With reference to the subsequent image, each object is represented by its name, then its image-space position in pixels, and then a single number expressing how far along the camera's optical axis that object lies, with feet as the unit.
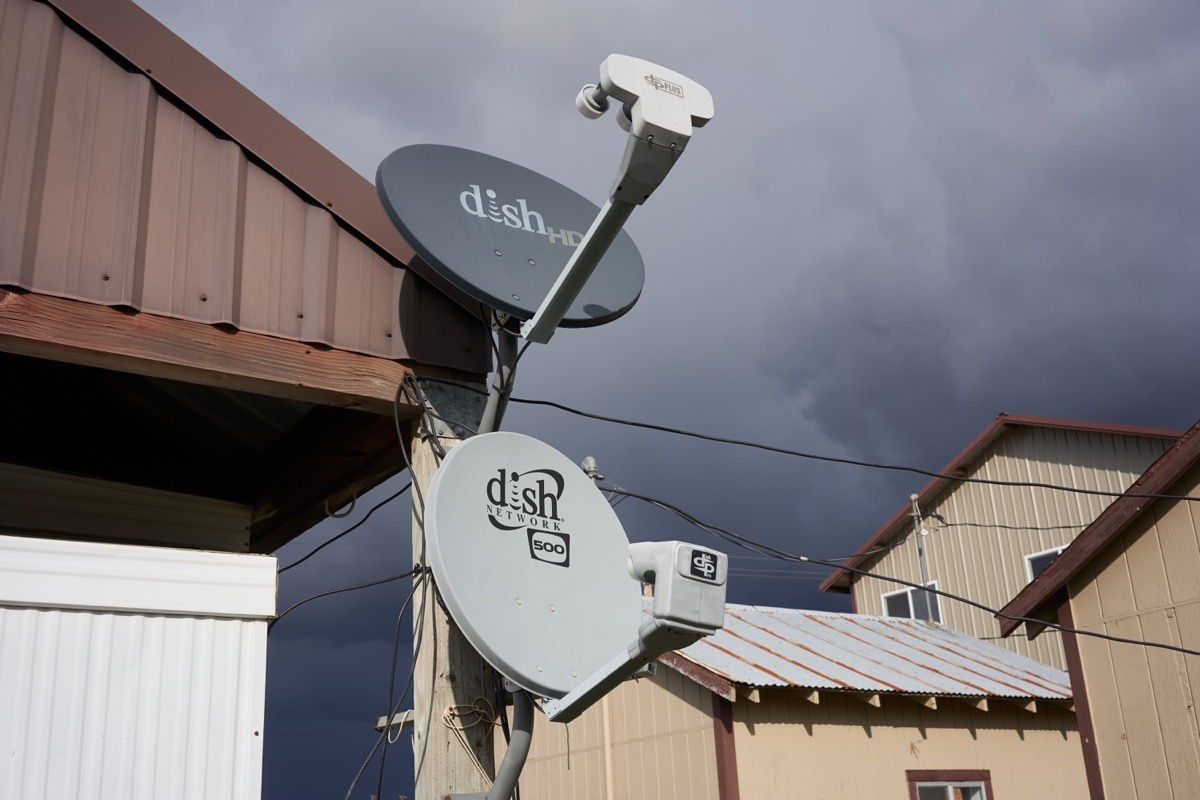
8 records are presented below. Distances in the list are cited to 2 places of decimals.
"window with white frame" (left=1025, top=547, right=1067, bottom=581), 58.70
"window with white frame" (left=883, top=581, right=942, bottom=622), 65.41
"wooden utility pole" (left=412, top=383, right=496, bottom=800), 15.07
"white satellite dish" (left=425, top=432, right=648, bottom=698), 14.07
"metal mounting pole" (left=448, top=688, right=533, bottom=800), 14.06
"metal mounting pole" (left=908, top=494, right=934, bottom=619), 64.95
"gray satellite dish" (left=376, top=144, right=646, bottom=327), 16.53
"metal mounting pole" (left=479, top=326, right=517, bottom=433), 16.15
